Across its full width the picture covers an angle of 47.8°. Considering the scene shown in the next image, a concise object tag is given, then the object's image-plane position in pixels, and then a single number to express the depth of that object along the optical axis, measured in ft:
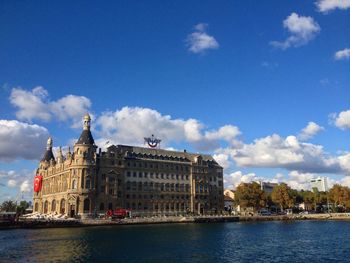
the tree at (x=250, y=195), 572.10
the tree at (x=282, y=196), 597.93
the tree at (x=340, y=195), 581.12
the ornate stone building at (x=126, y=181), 491.31
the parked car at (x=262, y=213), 599.57
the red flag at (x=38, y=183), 635.66
